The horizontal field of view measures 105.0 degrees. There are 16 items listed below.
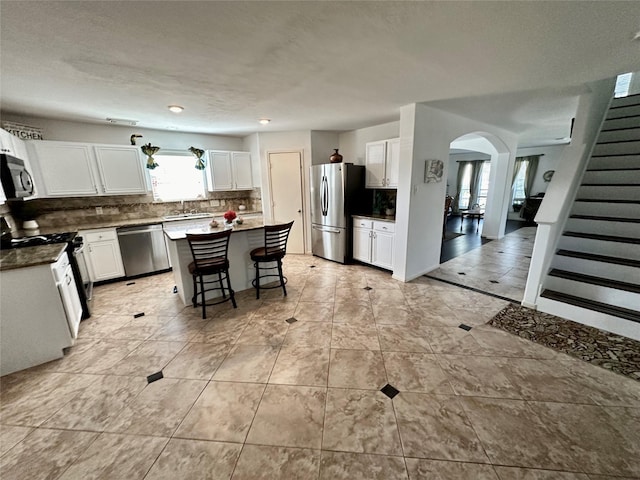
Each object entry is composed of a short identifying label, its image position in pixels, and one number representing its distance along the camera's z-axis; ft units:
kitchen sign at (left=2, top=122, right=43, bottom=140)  10.64
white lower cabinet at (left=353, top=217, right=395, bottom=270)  13.11
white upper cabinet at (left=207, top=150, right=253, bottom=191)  16.51
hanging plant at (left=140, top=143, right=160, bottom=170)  14.33
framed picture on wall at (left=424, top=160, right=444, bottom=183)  11.68
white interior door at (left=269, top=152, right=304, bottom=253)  16.51
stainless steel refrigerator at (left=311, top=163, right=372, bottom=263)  14.16
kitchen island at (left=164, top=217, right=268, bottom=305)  10.00
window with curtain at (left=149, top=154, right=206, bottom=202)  15.65
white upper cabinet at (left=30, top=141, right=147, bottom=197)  11.60
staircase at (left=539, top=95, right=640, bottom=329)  8.52
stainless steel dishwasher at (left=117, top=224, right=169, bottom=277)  12.96
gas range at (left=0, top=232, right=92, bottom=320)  8.84
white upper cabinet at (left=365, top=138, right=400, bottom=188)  12.96
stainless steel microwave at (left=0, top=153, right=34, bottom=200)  8.77
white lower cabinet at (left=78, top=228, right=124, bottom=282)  12.01
